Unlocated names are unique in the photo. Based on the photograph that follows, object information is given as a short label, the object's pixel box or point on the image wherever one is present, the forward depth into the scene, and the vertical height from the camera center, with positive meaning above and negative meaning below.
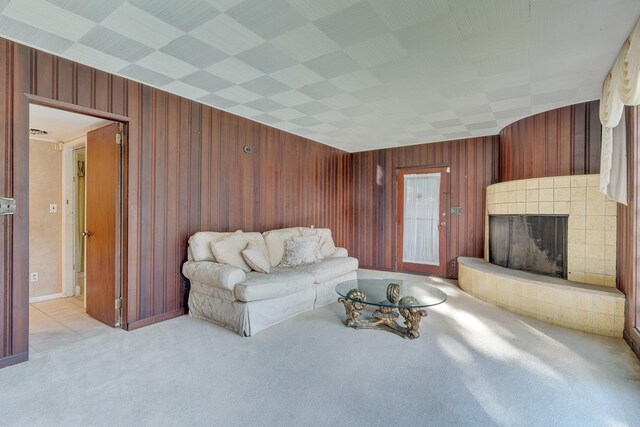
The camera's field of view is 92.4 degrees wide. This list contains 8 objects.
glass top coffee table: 2.78 -0.84
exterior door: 5.41 -0.16
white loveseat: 2.86 -0.79
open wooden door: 3.06 -0.13
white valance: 2.06 +0.83
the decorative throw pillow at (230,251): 3.30 -0.45
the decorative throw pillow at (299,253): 3.90 -0.56
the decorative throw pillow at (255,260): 3.36 -0.55
